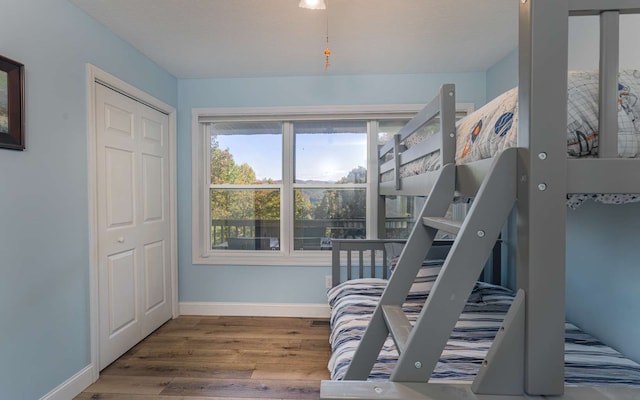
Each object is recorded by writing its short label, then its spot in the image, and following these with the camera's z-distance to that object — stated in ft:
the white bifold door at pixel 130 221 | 7.62
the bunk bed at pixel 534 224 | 2.28
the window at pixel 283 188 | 10.93
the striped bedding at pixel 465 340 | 4.22
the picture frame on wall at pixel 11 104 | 5.20
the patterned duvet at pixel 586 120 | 2.58
